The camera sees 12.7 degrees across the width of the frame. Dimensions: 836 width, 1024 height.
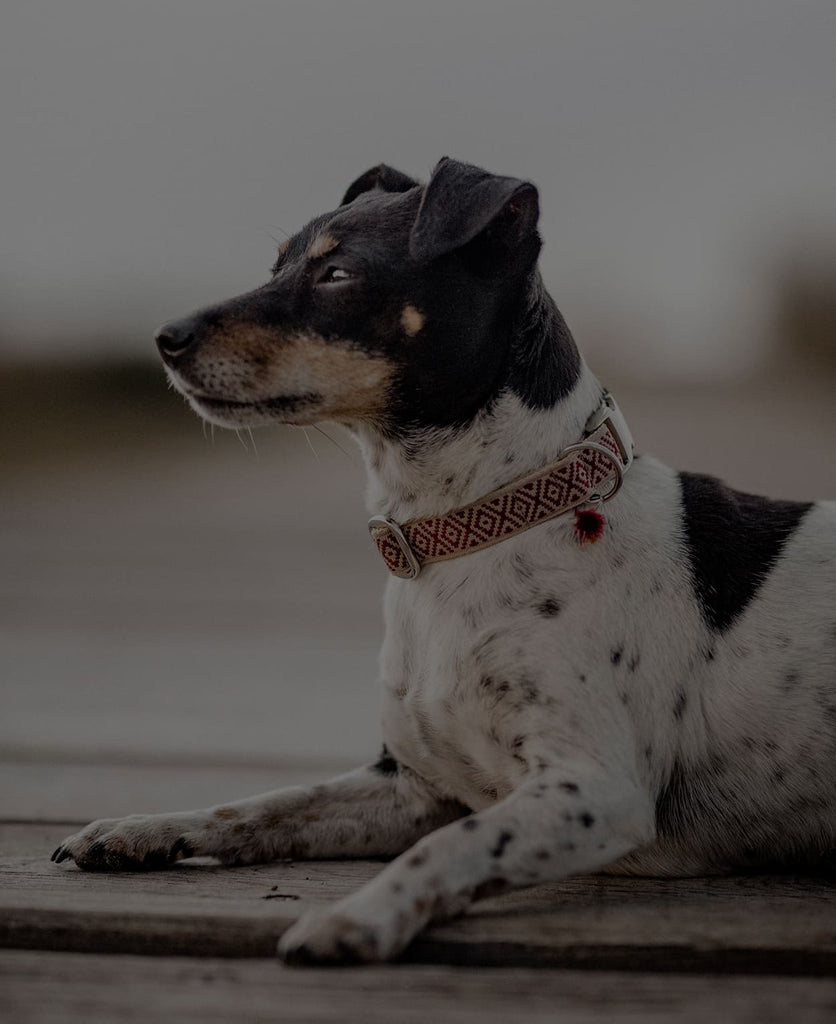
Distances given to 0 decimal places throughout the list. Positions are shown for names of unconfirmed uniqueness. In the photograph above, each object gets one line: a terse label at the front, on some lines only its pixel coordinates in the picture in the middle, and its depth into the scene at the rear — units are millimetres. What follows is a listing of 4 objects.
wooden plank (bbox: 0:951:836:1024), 1359
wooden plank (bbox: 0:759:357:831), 1659
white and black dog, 1514
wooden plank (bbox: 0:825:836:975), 1401
